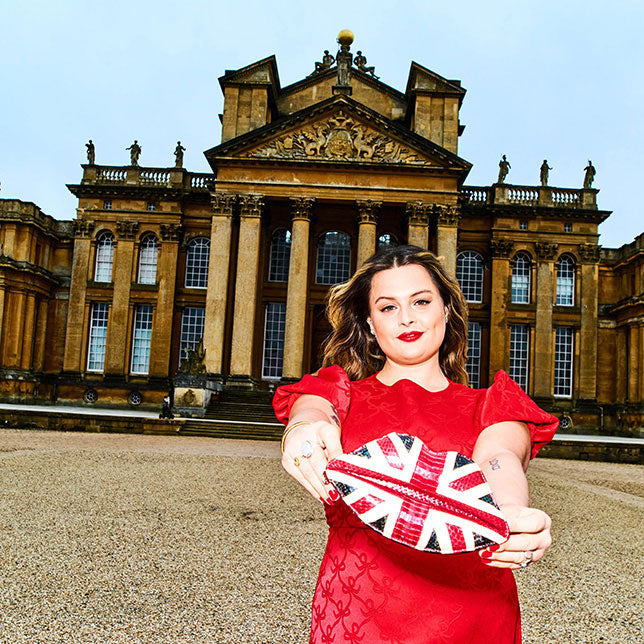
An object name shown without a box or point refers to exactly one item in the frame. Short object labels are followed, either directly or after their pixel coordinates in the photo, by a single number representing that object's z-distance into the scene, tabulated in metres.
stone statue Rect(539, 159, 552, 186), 30.20
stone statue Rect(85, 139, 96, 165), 31.06
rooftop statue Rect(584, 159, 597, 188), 30.03
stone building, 25.80
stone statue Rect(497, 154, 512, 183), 30.20
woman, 1.56
